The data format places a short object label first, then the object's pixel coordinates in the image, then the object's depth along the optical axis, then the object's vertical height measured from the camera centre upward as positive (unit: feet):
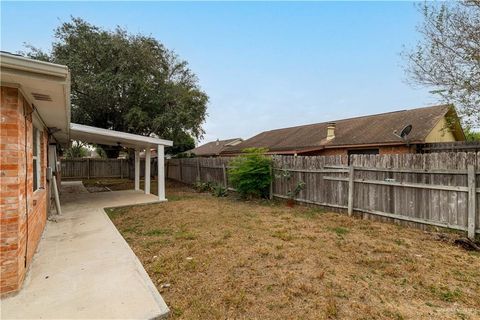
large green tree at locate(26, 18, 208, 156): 46.88 +13.94
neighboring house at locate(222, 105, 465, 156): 39.68 +3.81
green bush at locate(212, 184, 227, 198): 39.02 -4.85
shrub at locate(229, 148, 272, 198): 31.96 -1.70
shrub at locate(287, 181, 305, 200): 29.30 -3.75
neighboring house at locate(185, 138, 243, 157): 100.11 +4.50
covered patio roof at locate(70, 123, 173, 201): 28.45 +2.12
